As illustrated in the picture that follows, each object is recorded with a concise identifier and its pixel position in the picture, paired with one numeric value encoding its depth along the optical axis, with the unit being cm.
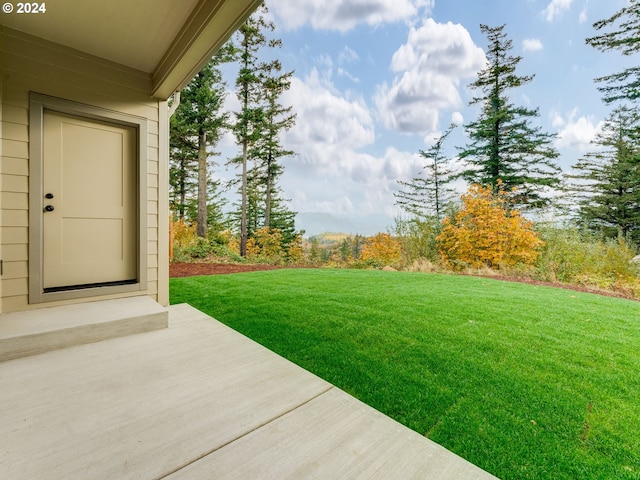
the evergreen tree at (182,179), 940
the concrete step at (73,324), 165
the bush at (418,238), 683
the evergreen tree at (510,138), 966
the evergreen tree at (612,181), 874
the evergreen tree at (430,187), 1180
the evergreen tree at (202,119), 806
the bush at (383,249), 727
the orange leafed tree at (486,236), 574
